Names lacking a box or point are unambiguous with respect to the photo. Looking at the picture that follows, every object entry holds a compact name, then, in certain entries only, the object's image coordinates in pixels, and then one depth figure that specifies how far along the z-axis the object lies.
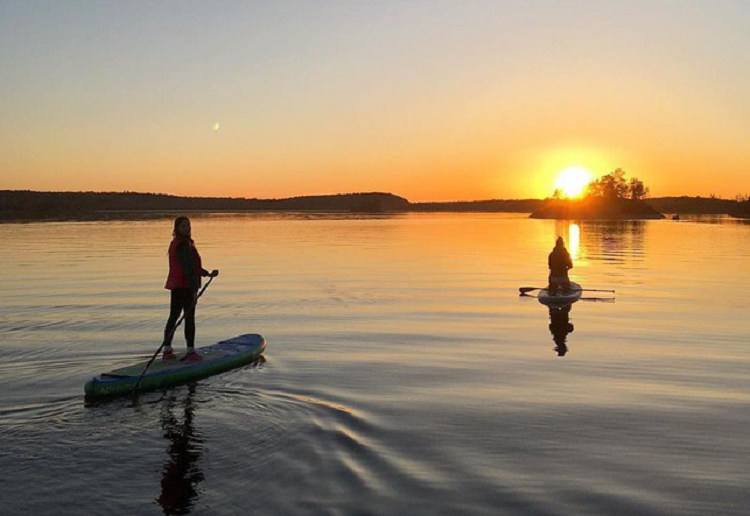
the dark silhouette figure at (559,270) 25.62
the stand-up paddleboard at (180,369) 11.51
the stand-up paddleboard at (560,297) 24.88
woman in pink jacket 13.39
